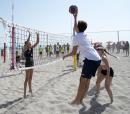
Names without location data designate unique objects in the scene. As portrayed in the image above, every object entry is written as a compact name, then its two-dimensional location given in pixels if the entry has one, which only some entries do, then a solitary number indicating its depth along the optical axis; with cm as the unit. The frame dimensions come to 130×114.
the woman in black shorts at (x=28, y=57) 259
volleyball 183
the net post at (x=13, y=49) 346
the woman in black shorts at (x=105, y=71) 233
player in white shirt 175
